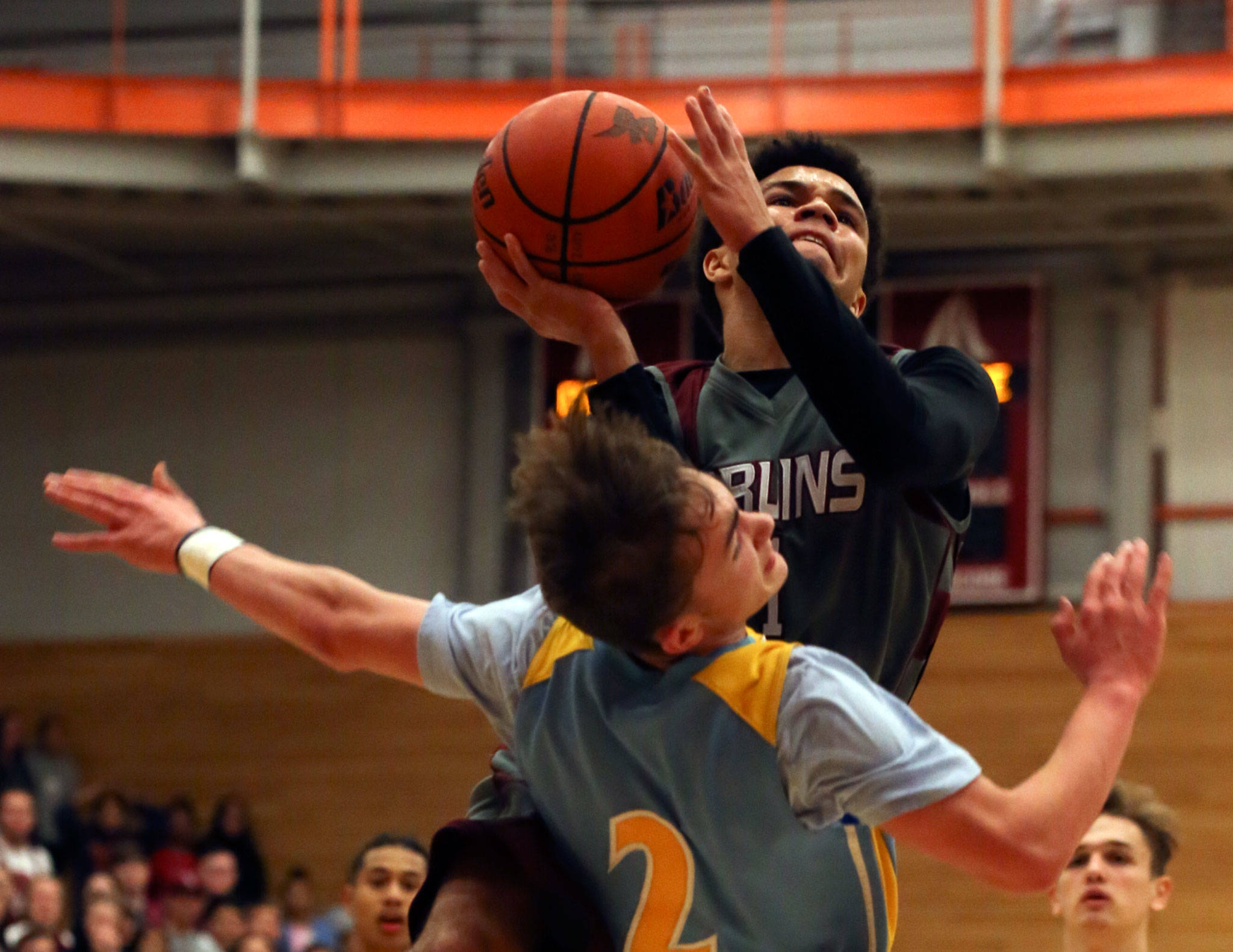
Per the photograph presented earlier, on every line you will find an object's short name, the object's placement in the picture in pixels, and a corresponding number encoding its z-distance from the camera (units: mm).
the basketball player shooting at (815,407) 5084
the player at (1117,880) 9706
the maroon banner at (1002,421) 21536
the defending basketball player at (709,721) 4338
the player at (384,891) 11206
